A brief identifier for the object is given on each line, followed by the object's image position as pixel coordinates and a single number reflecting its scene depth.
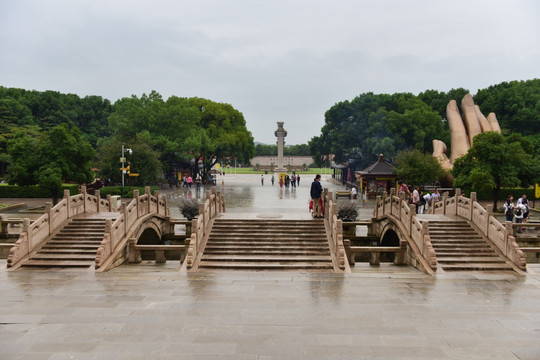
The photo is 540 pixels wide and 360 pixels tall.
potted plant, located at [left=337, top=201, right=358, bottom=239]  22.28
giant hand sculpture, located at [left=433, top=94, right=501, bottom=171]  45.69
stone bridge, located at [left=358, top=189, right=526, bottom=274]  14.44
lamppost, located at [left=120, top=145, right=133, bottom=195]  35.84
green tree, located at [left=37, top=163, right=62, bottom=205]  29.10
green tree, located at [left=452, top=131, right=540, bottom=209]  28.64
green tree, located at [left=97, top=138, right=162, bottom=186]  39.63
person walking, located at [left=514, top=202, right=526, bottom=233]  20.52
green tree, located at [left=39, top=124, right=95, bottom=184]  30.14
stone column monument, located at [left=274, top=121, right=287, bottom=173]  90.88
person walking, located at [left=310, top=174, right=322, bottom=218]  18.38
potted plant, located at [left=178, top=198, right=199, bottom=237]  23.19
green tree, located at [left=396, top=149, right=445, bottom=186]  35.72
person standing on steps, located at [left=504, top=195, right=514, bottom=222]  20.27
